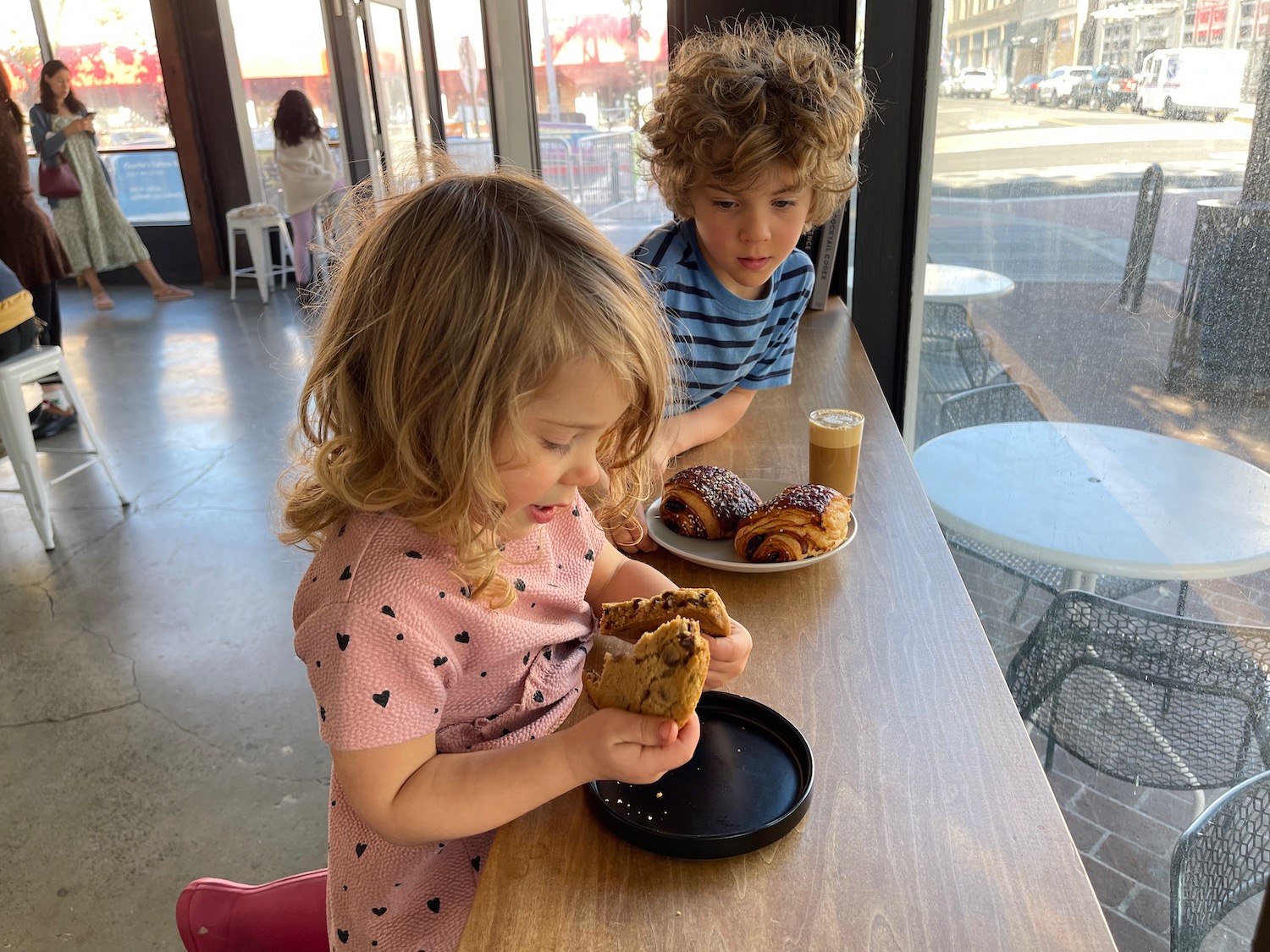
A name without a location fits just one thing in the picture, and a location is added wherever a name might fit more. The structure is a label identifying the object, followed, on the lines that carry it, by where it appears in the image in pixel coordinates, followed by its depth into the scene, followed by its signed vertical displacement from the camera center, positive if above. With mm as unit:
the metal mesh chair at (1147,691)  952 -694
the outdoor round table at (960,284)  1824 -372
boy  1480 -123
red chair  1091 -876
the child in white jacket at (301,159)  6102 -132
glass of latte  1317 -454
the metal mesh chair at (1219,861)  870 -725
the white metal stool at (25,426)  3064 -877
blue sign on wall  7590 -319
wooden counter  671 -556
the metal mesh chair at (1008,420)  1241 -605
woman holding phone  6043 -364
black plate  737 -550
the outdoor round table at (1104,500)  941 -509
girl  740 -276
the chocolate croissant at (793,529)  1155 -494
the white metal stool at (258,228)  6738 -612
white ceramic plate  1154 -532
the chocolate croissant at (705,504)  1229 -489
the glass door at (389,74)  4867 +318
